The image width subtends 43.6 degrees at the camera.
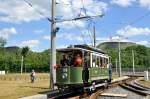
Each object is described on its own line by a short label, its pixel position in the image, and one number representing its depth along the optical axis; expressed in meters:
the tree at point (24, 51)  79.69
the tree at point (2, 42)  87.38
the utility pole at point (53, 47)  13.83
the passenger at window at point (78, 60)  11.87
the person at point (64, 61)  12.09
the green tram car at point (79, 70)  11.85
